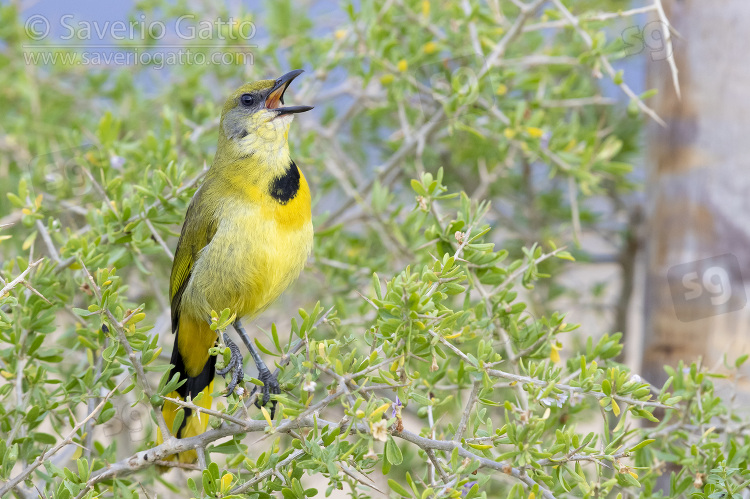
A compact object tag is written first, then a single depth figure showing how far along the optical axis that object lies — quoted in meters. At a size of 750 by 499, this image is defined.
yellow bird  5.77
